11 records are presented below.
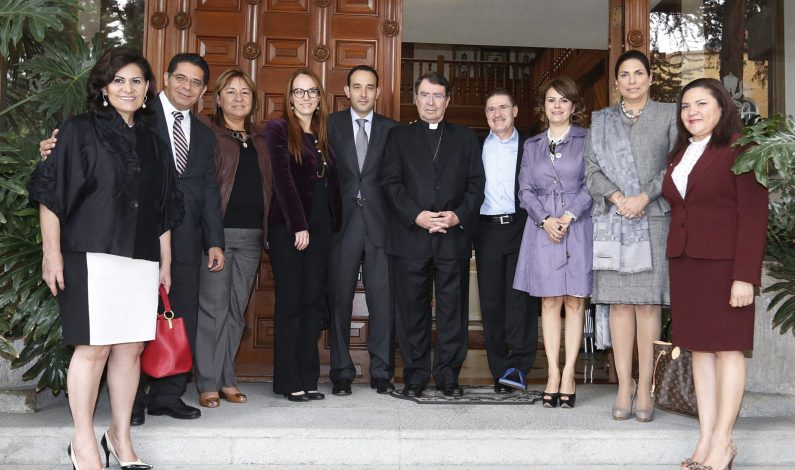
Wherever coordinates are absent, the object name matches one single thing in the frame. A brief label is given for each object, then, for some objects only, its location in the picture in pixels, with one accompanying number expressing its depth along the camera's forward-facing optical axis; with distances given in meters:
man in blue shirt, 4.44
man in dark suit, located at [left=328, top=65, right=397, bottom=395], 4.50
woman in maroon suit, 3.11
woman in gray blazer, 3.78
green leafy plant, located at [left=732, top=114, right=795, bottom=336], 3.03
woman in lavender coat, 4.02
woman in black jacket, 2.94
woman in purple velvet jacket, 4.15
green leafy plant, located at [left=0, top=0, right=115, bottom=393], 3.54
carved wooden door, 5.00
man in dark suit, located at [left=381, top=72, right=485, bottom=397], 4.34
